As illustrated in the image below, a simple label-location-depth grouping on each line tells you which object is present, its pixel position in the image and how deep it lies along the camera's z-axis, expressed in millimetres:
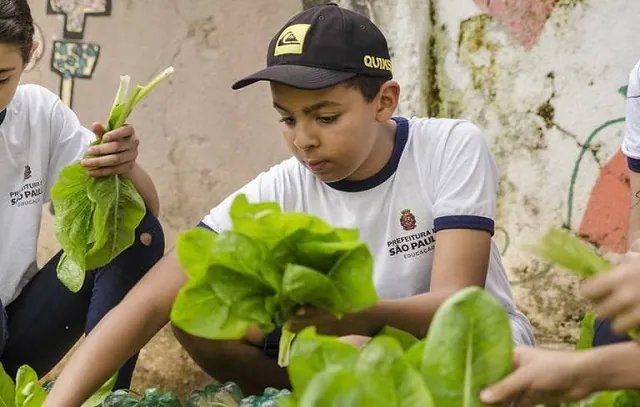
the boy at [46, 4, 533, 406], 2279
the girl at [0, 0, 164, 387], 2682
